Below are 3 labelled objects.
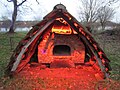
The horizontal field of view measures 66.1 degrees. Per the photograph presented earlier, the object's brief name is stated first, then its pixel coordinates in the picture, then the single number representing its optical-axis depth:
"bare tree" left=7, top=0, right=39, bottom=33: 12.45
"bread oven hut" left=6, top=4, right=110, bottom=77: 3.55
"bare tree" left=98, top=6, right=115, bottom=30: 20.53
